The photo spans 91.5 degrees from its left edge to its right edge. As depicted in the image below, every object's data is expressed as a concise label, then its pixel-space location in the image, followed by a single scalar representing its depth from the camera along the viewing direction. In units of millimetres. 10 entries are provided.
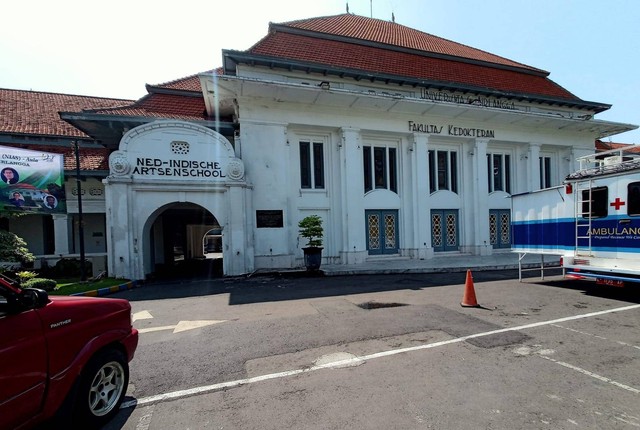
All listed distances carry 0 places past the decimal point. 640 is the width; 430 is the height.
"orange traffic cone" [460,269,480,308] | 7314
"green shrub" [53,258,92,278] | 14836
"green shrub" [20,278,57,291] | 8609
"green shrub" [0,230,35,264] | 10766
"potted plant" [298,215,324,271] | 13359
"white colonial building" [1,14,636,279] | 12844
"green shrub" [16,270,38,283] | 9703
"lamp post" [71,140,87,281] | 11781
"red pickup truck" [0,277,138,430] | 2361
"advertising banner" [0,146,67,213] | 12961
